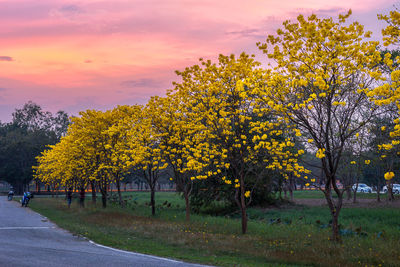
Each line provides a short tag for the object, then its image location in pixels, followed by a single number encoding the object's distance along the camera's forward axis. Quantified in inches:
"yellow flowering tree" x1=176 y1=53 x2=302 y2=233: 727.1
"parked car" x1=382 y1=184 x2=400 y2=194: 2754.4
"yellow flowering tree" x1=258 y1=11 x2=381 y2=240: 513.0
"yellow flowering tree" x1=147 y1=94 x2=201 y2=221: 924.6
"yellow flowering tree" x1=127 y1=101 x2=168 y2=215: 984.9
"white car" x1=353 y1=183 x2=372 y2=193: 3021.7
